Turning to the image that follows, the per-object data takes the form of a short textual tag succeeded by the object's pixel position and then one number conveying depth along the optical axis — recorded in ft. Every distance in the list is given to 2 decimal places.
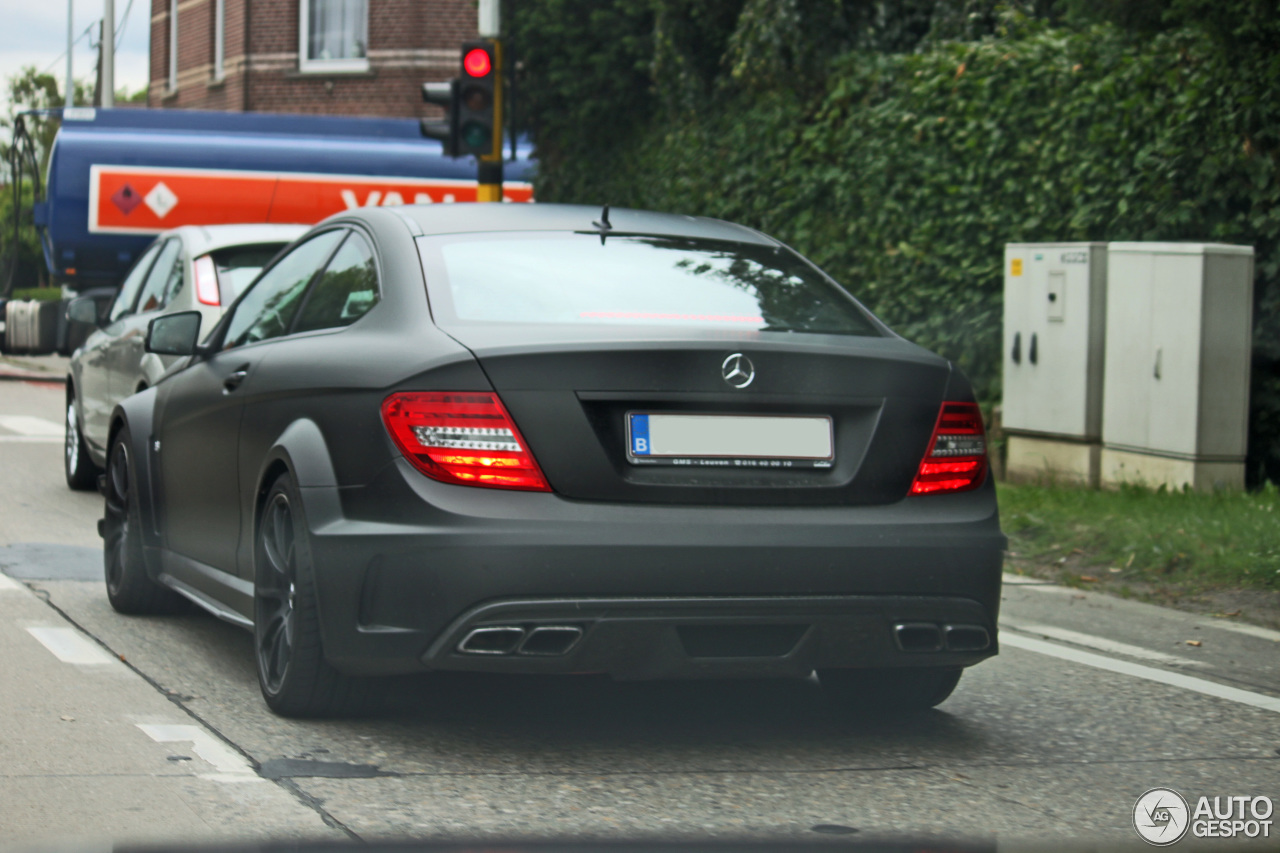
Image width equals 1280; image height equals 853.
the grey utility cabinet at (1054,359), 36.17
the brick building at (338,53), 111.65
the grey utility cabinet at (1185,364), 32.86
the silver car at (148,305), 32.83
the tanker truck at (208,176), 76.43
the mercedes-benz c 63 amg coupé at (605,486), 14.61
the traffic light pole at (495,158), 50.34
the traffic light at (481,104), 50.29
